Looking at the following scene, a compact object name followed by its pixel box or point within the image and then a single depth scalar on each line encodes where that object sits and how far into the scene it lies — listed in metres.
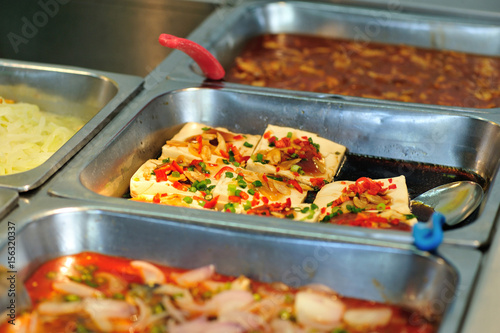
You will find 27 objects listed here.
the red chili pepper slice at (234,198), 2.11
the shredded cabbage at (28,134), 2.33
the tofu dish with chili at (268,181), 2.06
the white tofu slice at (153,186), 2.20
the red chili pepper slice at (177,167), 2.31
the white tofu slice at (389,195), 2.06
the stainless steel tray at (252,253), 1.67
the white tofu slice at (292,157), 2.34
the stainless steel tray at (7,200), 1.82
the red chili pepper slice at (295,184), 2.25
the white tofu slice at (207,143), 2.43
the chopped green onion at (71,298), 1.68
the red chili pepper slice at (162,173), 2.23
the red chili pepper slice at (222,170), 2.32
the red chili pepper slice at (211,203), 2.12
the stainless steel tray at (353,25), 3.49
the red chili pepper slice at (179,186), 2.22
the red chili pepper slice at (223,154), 2.47
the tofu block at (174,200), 2.12
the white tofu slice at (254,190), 2.13
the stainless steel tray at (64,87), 2.66
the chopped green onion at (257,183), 2.22
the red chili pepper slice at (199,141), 2.45
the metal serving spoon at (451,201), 2.10
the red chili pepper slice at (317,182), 2.30
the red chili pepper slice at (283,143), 2.44
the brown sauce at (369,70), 3.06
